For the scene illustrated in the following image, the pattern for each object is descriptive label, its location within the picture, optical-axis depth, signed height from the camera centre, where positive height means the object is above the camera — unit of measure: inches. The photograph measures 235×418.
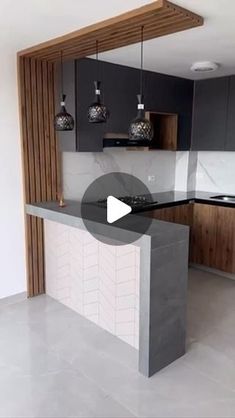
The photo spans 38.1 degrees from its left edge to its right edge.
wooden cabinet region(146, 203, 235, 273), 160.4 -39.8
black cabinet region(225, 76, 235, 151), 164.1 +13.5
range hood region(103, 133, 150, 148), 144.1 +2.3
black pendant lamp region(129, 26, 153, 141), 95.6 +5.3
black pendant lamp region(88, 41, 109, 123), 102.6 +10.4
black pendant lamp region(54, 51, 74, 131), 113.4 +8.2
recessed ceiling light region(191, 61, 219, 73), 136.8 +32.9
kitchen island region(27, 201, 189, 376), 89.3 -40.9
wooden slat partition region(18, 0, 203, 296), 105.7 +12.9
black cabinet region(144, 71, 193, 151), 157.2 +23.8
